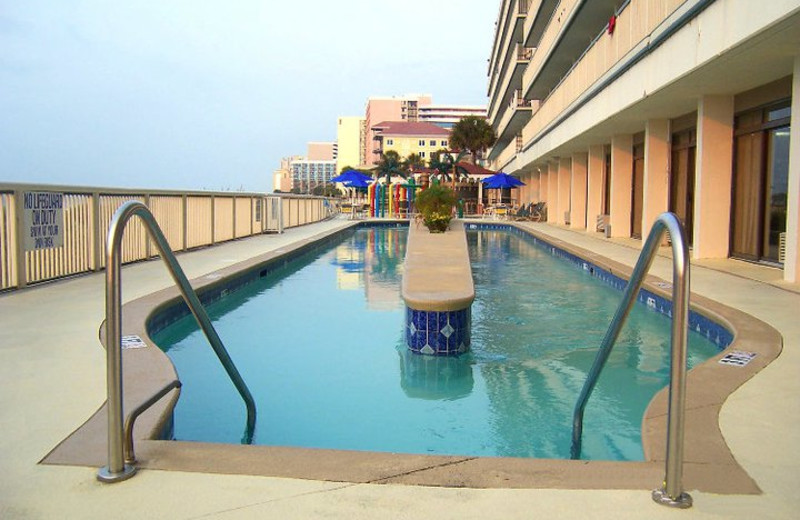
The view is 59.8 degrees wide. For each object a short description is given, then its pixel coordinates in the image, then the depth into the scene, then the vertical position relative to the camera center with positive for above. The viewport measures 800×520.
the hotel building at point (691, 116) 8.94 +1.92
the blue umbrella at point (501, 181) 32.26 +1.22
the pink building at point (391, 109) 150.00 +21.05
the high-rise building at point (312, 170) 193.75 +10.05
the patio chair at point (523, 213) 31.48 -0.25
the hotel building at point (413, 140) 112.88 +10.79
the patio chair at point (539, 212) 31.34 -0.20
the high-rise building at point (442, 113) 152.88 +20.68
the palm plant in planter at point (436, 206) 18.38 +0.02
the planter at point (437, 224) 18.30 -0.46
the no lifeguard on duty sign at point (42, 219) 8.66 -0.21
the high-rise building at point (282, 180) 154.50 +6.03
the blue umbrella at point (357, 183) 31.67 +1.05
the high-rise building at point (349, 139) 158.50 +15.20
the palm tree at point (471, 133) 62.88 +6.70
